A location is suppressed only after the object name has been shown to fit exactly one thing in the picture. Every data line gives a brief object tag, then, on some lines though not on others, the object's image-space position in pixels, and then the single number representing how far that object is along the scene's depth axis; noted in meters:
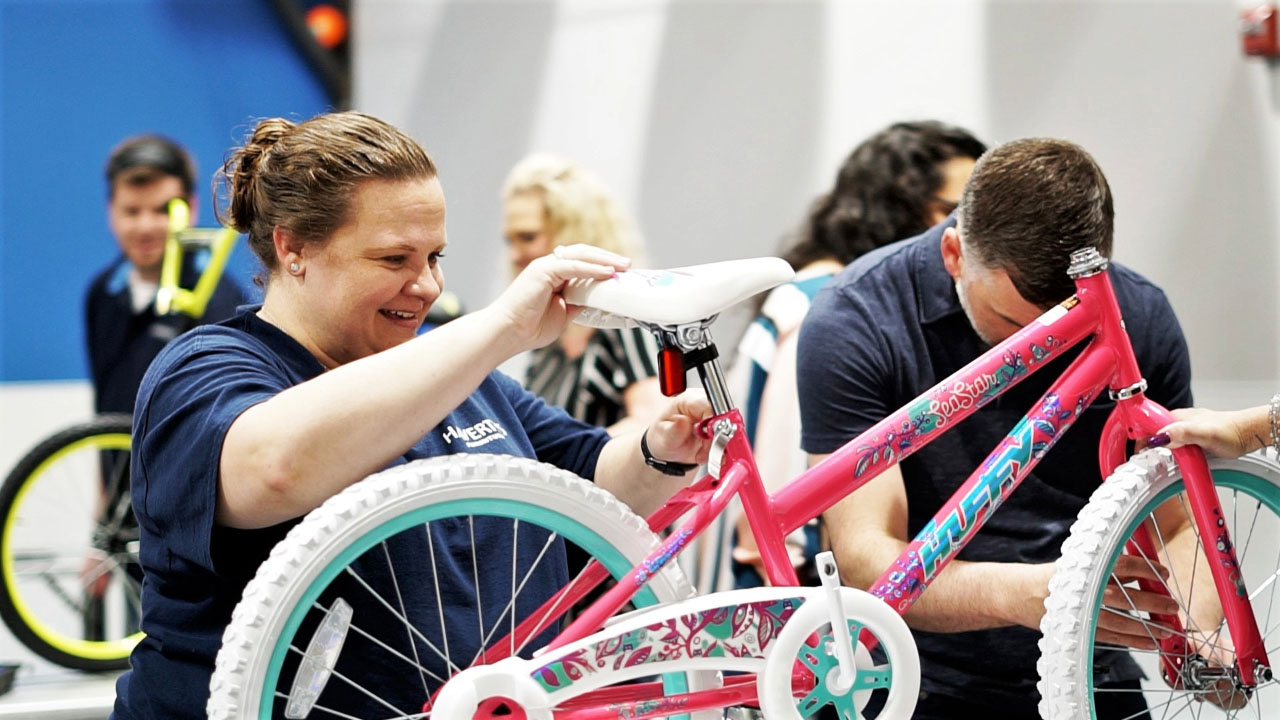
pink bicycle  2.00
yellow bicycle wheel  5.15
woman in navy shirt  1.94
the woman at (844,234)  4.26
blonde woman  4.93
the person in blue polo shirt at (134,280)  5.84
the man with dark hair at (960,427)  2.84
